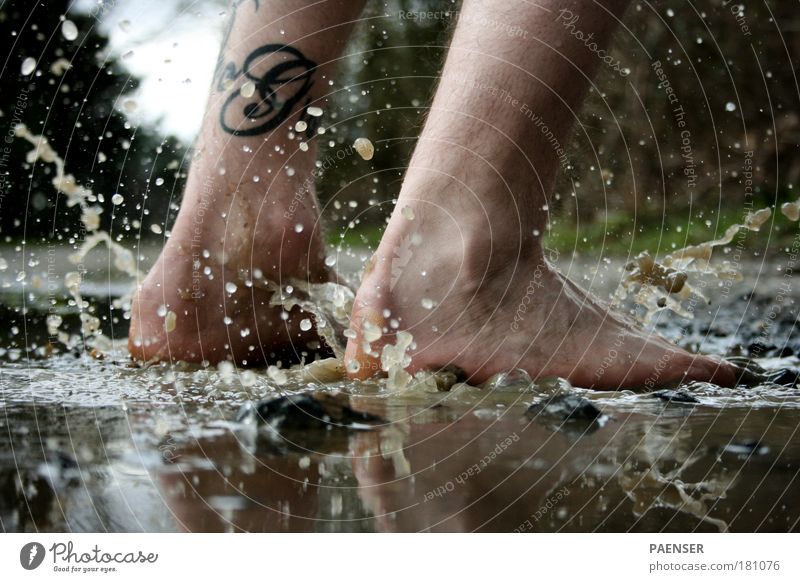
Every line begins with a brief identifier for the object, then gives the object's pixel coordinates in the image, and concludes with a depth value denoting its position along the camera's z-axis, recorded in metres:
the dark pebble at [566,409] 0.60
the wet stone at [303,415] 0.56
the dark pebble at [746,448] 0.51
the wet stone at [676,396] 0.67
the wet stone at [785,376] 0.77
